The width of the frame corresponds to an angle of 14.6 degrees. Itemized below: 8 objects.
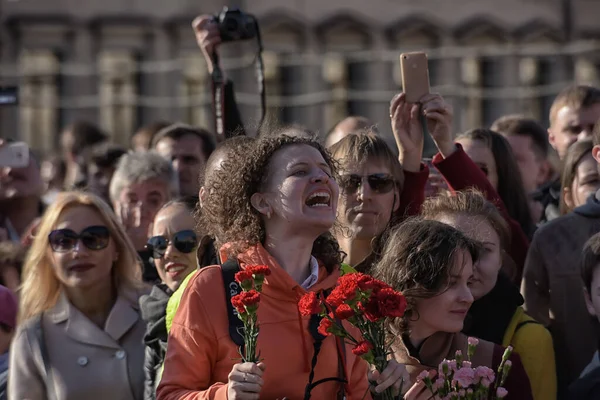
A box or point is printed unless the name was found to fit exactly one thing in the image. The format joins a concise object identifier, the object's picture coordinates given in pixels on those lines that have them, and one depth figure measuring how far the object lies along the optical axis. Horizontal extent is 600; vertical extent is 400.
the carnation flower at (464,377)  6.90
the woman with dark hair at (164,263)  9.53
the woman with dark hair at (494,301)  8.68
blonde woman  9.69
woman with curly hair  7.42
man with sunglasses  9.53
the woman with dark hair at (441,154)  9.52
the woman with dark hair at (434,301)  8.07
